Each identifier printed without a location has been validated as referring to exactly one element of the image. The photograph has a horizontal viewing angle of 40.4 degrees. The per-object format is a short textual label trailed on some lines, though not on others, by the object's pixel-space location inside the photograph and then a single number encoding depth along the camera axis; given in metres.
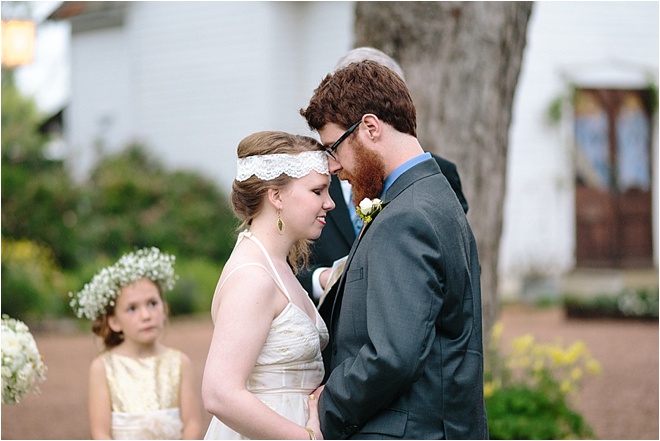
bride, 2.77
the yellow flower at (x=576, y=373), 6.08
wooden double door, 14.91
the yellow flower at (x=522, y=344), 6.38
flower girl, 4.20
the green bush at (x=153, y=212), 14.84
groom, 2.57
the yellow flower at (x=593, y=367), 6.27
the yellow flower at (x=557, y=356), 6.18
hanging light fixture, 13.30
